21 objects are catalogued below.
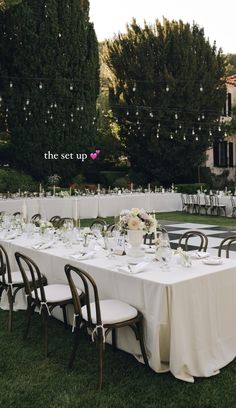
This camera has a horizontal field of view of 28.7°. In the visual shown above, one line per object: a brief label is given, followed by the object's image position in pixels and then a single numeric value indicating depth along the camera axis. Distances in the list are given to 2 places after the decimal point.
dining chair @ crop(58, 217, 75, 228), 8.26
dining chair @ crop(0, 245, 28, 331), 5.09
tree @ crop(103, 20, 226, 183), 23.33
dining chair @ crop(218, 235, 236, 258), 5.44
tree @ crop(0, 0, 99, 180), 20.28
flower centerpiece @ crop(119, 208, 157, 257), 4.77
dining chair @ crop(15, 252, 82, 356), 4.43
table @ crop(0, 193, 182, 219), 14.27
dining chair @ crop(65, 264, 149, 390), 3.76
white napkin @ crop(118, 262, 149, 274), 4.19
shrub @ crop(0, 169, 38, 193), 17.56
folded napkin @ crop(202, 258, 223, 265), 4.39
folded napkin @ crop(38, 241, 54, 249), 5.59
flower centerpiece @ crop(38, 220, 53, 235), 6.12
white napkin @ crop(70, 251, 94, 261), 4.83
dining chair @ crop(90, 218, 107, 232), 5.97
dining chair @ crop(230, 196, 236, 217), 15.40
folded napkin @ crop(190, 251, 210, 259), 4.71
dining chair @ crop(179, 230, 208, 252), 5.88
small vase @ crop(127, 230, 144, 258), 4.83
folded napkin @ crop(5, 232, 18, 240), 6.55
